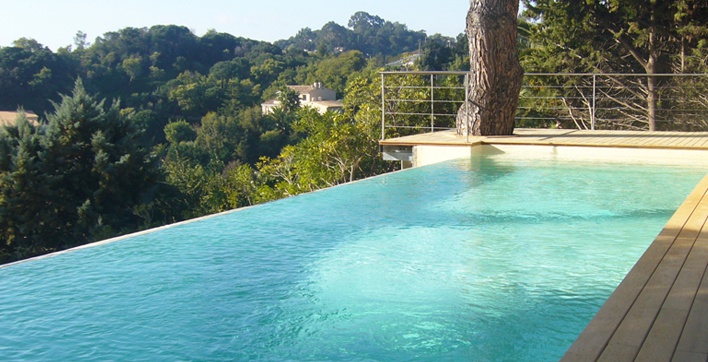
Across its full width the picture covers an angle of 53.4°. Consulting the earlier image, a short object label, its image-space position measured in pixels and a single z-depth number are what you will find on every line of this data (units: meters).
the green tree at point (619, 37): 13.70
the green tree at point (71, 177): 11.82
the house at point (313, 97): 68.06
